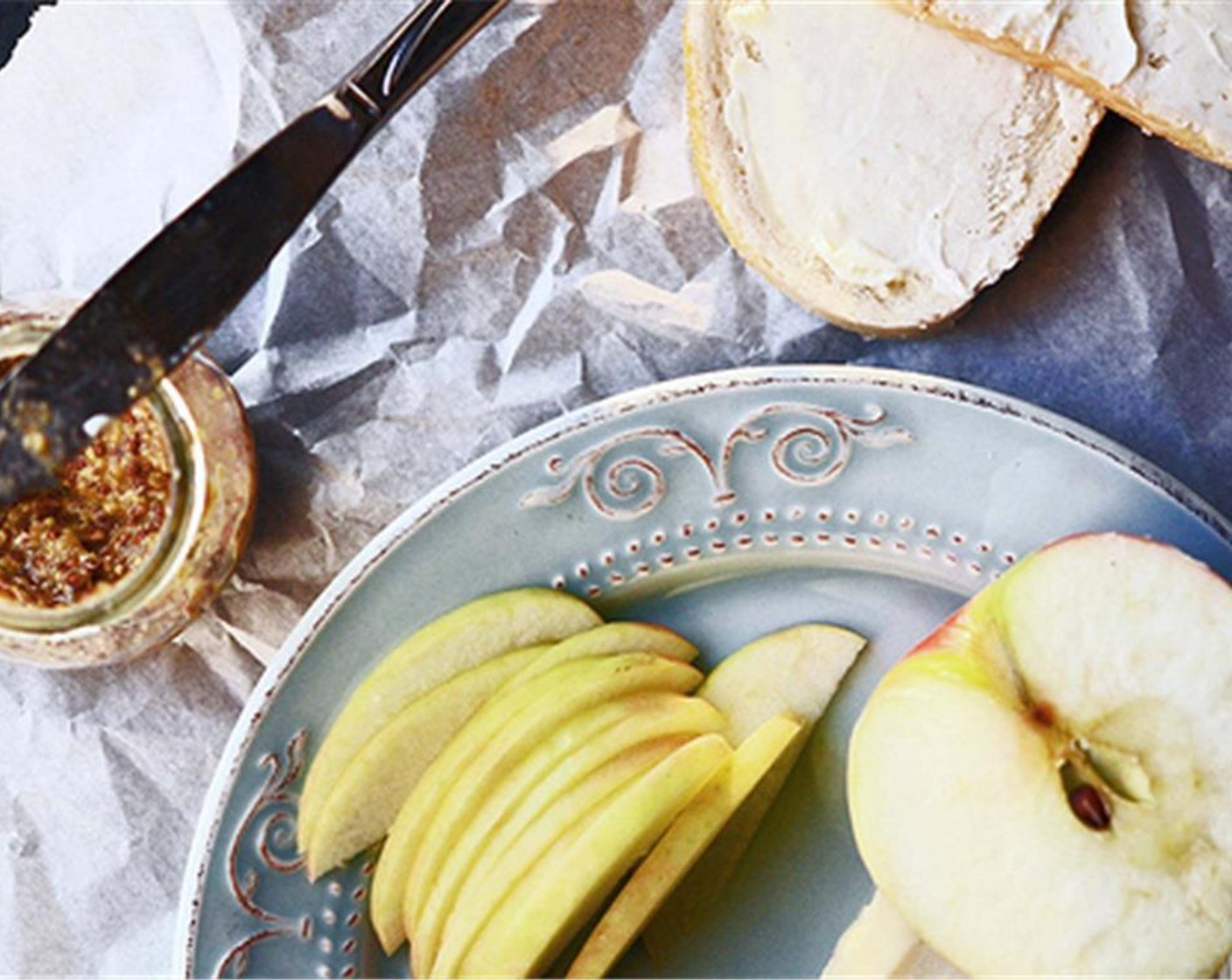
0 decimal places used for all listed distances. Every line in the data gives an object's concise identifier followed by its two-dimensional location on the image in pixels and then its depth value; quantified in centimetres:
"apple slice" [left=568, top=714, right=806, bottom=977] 40
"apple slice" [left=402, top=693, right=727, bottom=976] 40
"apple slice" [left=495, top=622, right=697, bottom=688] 41
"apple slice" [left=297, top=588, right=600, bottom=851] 41
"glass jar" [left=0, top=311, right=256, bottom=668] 40
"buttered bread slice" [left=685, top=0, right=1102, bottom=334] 41
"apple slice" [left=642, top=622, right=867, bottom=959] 41
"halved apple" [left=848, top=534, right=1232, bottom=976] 37
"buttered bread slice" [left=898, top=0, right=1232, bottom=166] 40
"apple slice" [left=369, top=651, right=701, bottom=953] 40
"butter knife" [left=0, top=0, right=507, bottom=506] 37
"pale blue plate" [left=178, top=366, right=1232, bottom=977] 41
